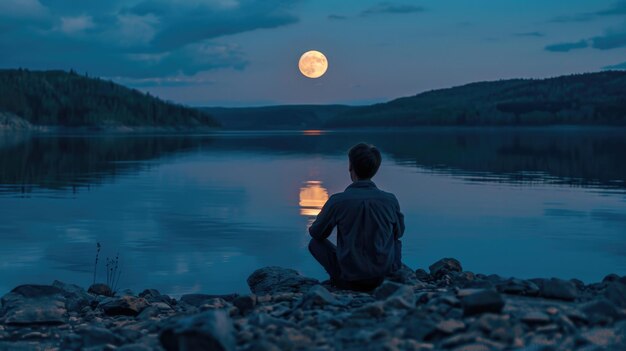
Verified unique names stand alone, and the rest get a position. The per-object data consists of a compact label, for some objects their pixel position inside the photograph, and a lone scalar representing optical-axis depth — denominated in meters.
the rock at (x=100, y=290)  11.09
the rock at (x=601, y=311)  6.07
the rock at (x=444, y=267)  11.15
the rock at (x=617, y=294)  6.92
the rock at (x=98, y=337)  6.84
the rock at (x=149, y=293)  10.89
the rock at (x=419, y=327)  5.64
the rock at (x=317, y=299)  7.19
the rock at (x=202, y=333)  5.29
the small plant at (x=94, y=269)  12.50
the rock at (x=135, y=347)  6.05
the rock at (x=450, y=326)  5.63
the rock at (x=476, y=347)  5.28
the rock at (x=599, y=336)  5.53
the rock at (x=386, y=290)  7.43
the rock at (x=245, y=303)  7.56
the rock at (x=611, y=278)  10.83
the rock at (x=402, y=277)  8.72
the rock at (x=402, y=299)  6.54
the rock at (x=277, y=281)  10.23
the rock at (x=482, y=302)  6.03
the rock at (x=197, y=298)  10.48
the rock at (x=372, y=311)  6.31
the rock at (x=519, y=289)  7.37
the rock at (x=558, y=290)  7.23
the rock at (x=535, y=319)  5.90
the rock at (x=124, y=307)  9.05
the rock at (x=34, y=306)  8.49
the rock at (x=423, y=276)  10.94
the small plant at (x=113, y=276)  12.30
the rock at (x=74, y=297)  9.44
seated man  8.45
